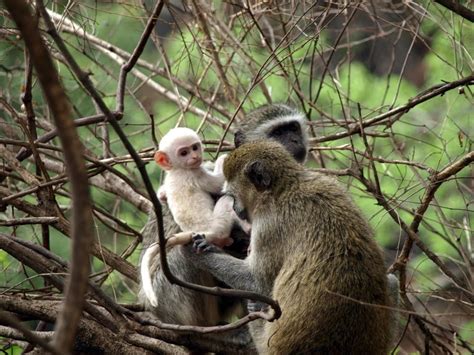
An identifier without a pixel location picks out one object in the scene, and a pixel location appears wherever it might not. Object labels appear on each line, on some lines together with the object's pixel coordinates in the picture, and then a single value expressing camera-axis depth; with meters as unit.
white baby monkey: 7.98
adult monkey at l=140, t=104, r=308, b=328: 8.41
